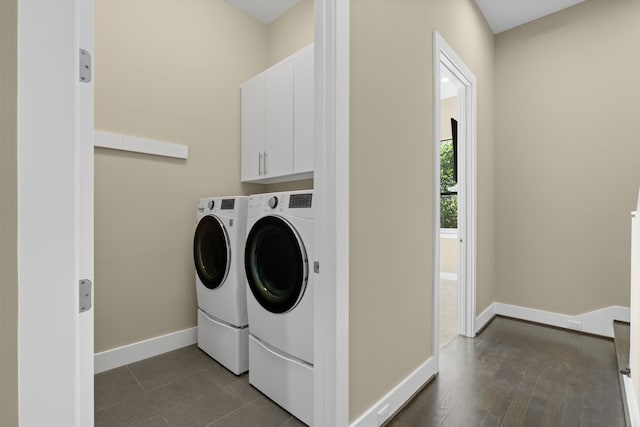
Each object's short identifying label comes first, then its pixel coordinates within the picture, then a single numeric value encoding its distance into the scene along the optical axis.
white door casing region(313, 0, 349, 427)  1.29
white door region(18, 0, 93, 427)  0.60
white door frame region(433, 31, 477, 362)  2.70
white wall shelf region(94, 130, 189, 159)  2.08
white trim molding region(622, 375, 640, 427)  1.45
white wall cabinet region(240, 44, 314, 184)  2.27
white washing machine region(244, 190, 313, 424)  1.51
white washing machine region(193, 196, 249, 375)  2.00
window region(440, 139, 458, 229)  5.25
